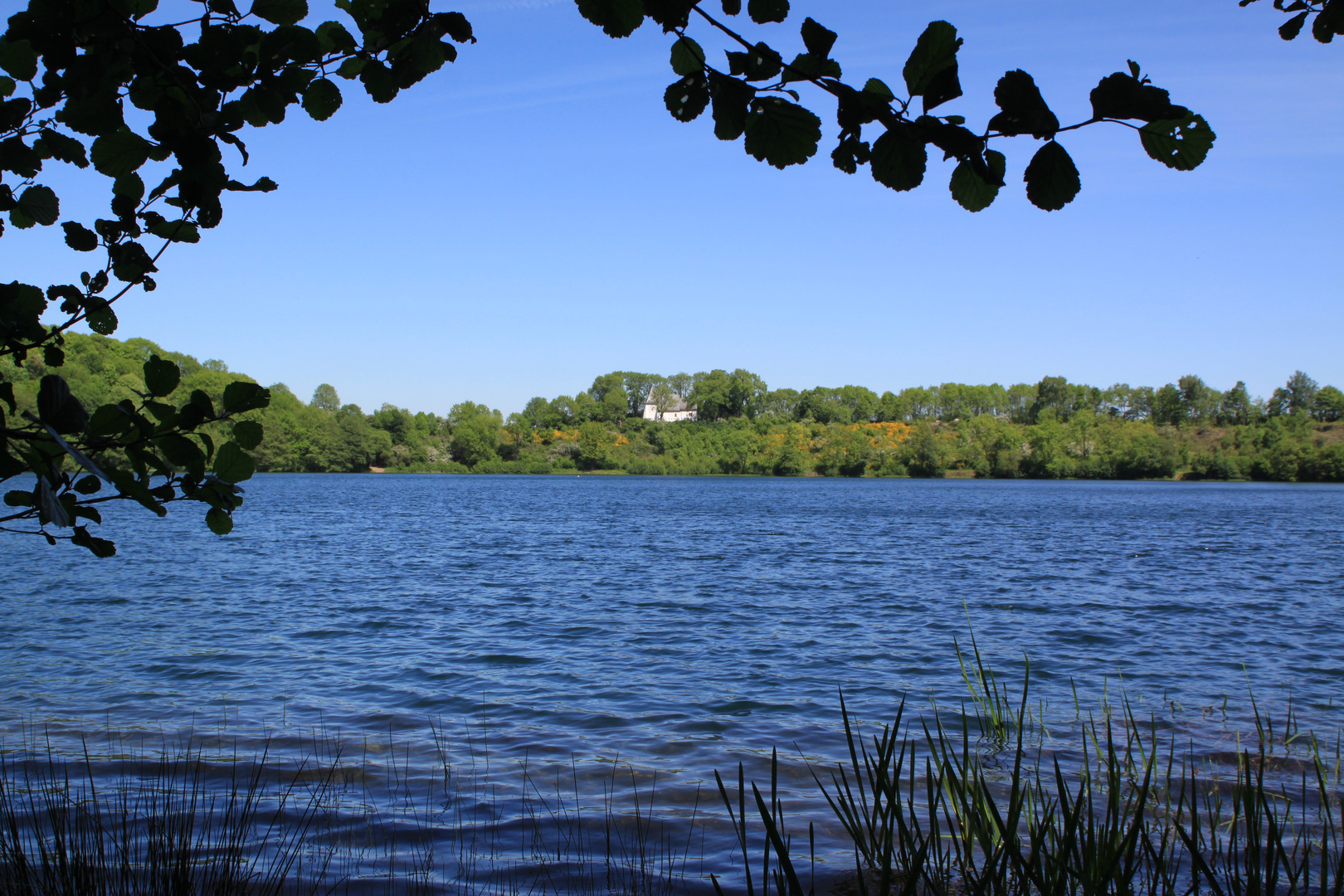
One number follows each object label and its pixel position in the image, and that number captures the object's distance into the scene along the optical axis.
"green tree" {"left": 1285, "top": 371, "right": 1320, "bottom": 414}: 133.75
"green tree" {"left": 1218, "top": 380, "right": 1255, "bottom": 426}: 133.75
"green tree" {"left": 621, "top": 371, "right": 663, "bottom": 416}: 182.00
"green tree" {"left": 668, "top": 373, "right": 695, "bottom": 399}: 177.88
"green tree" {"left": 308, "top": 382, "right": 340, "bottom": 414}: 182.16
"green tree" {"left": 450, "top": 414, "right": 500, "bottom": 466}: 145.25
